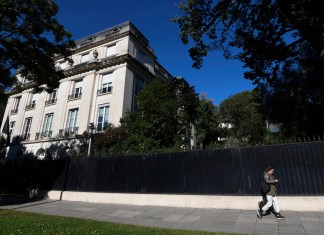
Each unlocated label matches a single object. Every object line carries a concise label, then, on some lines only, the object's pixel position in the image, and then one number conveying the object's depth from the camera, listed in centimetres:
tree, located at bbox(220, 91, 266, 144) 3173
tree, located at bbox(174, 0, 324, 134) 1184
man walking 782
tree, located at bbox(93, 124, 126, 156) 2003
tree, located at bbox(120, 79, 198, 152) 1925
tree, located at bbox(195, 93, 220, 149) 2429
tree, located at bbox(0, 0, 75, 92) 1398
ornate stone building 2592
